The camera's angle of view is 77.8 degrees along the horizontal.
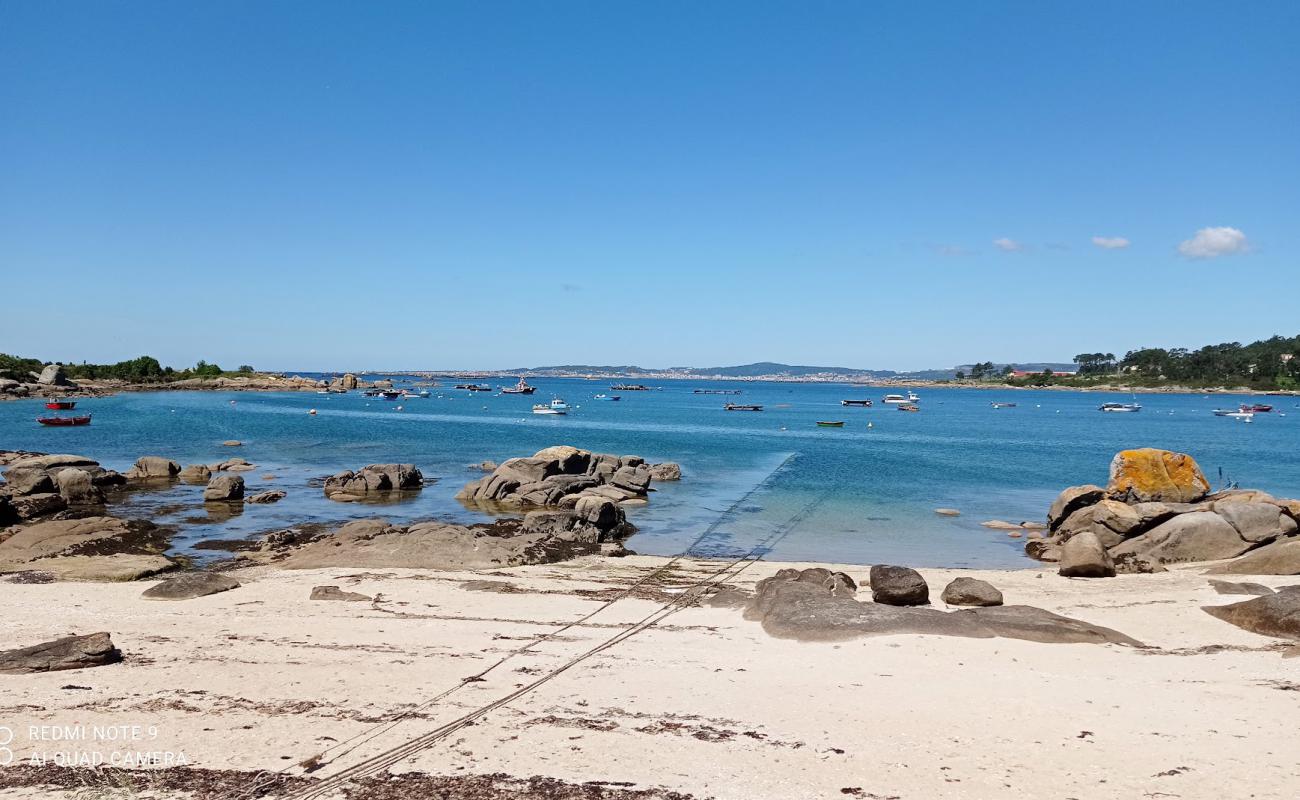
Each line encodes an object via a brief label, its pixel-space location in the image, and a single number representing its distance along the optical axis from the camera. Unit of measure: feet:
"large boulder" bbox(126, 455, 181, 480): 142.31
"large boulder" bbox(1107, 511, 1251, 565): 78.54
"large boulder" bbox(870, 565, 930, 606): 60.03
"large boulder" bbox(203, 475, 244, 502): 119.44
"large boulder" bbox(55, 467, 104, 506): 119.34
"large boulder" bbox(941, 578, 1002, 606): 59.67
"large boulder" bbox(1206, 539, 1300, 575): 65.41
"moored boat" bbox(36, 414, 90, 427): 242.99
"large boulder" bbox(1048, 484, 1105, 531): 99.35
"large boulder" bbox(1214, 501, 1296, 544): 78.84
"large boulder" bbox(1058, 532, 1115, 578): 73.77
